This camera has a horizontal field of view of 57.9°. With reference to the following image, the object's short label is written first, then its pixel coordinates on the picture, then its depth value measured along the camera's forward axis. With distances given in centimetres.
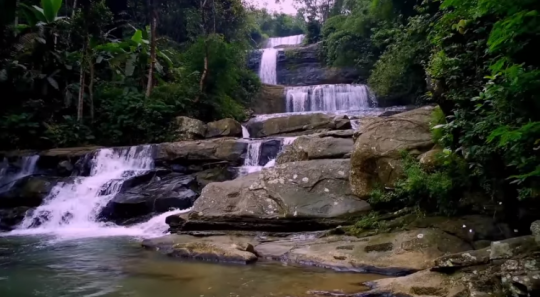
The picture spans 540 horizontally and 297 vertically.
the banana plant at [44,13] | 1473
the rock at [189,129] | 1608
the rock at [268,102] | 2133
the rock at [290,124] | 1584
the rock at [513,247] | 472
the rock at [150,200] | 1149
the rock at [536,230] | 468
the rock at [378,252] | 647
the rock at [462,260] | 515
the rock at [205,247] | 735
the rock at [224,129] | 1616
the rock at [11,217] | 1186
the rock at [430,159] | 787
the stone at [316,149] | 1045
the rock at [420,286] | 499
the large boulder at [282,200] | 864
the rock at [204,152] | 1322
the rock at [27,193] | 1278
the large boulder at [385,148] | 856
